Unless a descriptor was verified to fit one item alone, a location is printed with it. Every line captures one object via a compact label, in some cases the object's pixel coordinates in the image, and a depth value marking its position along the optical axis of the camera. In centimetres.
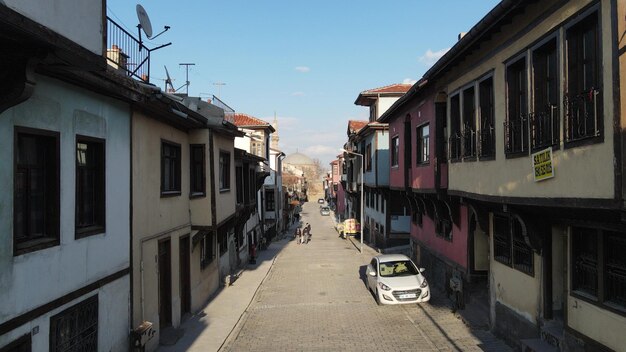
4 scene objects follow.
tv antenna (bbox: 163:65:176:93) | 1659
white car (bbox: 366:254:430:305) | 1642
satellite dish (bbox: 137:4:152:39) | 1150
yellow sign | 768
